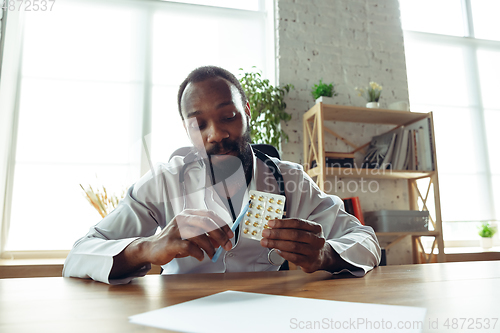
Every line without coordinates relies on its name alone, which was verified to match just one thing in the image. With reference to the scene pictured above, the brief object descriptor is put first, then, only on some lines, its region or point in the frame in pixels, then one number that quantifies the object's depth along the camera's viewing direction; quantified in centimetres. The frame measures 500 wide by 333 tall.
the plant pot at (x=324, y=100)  234
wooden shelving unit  224
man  68
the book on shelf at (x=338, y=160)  232
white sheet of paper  33
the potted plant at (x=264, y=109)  230
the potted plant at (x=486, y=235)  279
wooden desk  38
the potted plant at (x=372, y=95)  242
